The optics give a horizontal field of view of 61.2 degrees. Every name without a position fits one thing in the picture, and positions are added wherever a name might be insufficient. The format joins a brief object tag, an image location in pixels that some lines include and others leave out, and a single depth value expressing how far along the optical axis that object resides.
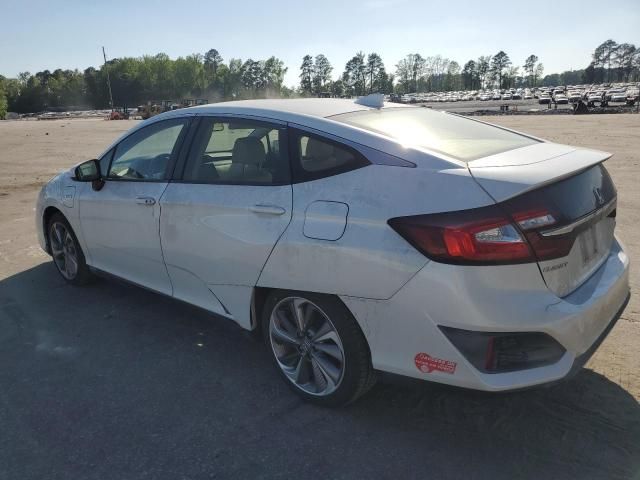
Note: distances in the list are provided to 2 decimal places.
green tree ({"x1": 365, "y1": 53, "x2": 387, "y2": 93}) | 163.62
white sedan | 2.35
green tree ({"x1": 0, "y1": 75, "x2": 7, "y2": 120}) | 109.05
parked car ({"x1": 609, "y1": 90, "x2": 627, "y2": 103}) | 58.58
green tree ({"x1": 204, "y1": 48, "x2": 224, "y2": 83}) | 173.50
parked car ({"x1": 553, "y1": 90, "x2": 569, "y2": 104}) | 65.00
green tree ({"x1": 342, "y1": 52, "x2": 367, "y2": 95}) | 162.23
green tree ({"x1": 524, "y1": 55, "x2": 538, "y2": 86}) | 170.76
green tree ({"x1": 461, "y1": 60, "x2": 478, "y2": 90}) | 163.00
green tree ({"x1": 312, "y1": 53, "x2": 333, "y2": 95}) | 156.25
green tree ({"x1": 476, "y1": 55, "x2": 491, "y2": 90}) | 162.38
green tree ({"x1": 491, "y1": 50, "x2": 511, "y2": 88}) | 161.12
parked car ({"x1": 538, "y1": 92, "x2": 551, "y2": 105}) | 68.17
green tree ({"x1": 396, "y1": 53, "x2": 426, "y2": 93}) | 171.50
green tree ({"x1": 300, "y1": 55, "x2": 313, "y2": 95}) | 156.00
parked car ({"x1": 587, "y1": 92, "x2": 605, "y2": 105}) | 56.50
